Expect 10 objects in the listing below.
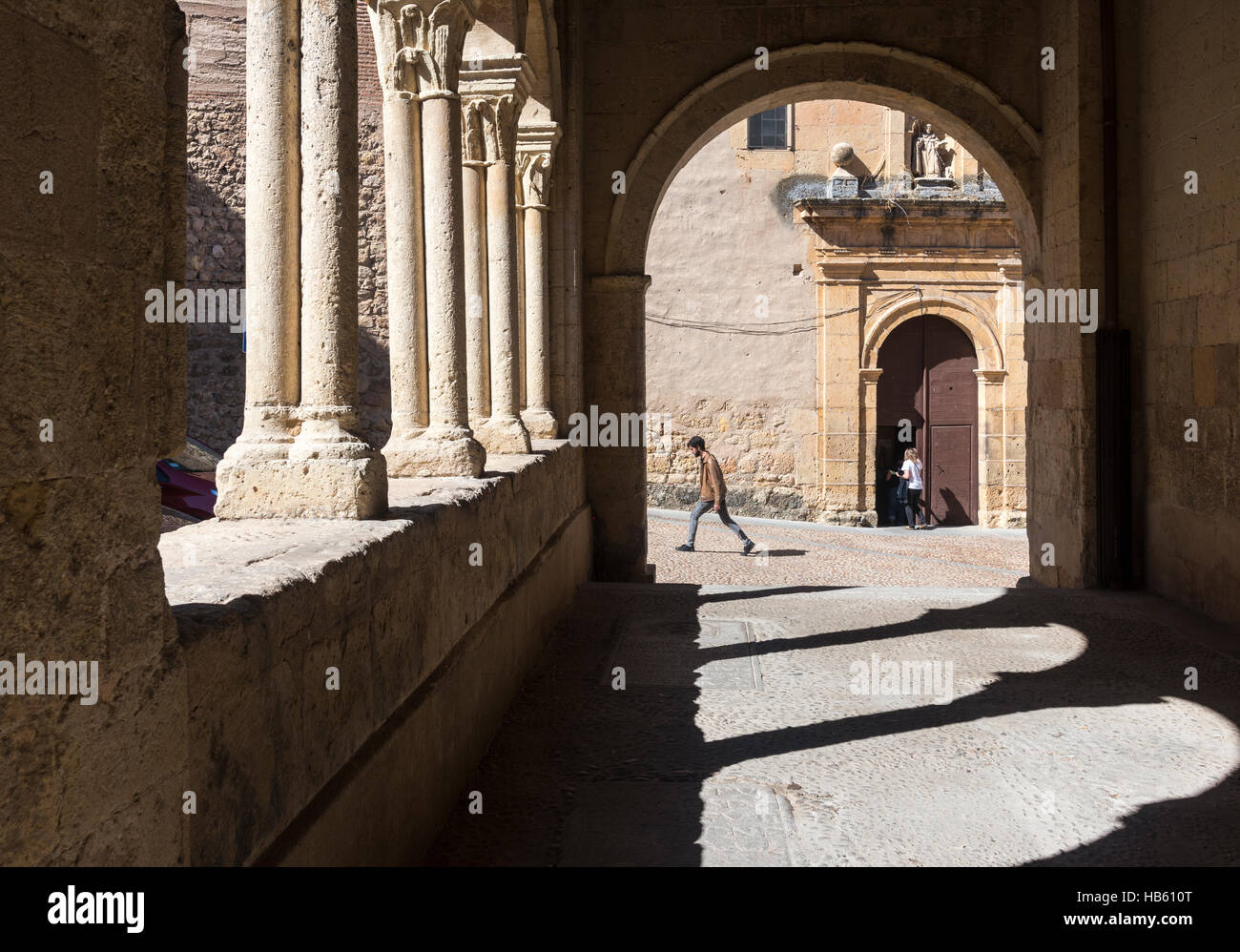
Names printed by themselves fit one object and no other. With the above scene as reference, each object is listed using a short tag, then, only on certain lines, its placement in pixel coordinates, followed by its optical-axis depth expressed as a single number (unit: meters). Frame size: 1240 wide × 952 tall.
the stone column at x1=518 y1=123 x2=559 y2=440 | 7.85
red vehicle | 8.78
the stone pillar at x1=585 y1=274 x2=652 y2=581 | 8.97
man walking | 12.35
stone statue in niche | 16.84
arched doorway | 17.27
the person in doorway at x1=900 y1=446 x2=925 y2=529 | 16.36
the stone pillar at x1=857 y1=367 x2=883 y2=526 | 16.61
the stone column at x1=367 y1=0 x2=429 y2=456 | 5.00
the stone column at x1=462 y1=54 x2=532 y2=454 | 6.42
